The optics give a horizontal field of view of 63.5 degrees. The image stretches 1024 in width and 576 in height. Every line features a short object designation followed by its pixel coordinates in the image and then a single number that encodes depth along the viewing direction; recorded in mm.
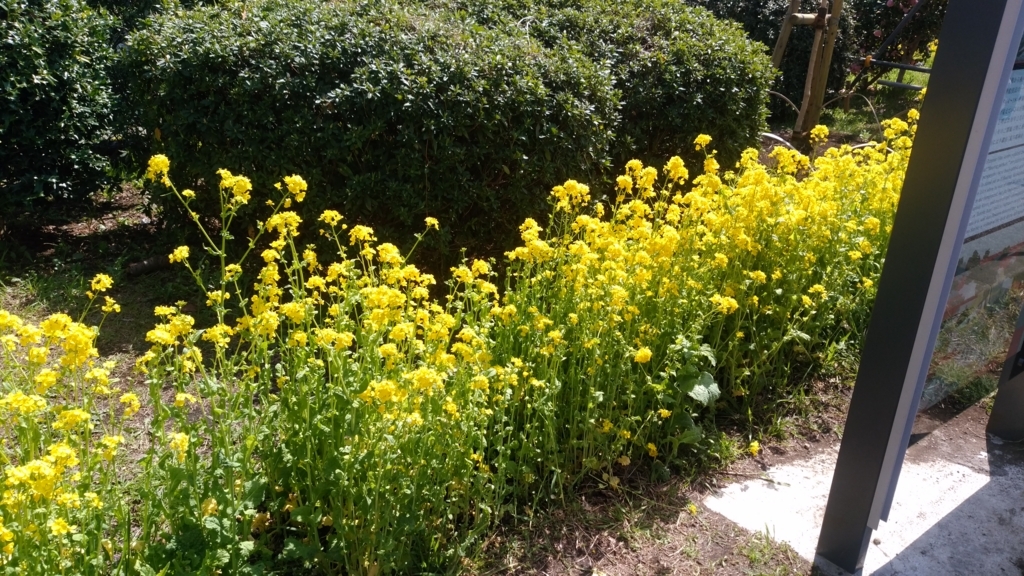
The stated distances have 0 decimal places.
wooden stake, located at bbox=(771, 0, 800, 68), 7109
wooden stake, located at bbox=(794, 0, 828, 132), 7109
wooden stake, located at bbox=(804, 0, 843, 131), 6934
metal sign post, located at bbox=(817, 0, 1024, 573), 2023
